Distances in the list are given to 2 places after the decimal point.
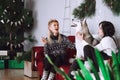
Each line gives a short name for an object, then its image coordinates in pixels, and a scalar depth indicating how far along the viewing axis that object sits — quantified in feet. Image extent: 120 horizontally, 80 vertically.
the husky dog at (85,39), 11.21
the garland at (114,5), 11.57
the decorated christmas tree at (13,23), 21.62
